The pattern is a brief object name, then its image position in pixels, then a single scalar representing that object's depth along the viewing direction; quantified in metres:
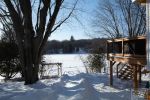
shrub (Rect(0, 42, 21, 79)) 9.56
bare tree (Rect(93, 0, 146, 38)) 13.10
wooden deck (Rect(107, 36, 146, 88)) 5.19
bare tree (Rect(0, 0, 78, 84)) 7.15
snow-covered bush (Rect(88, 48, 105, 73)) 11.81
